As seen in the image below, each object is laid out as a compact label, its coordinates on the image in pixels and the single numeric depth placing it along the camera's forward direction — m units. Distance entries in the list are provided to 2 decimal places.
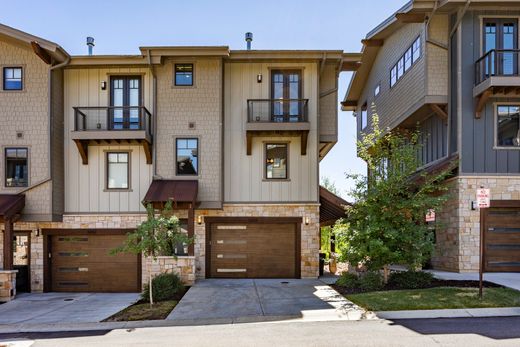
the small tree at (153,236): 10.38
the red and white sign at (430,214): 11.24
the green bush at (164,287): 11.37
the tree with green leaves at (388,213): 10.70
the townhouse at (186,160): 14.67
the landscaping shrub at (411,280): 10.91
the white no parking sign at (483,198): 9.11
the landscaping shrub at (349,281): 11.53
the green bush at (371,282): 11.00
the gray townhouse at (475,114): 12.90
